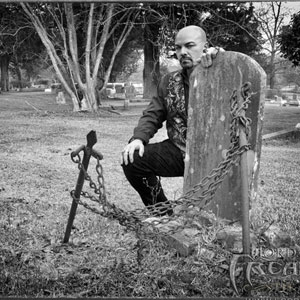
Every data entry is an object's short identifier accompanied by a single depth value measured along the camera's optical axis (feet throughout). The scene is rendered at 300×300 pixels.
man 10.84
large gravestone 9.98
